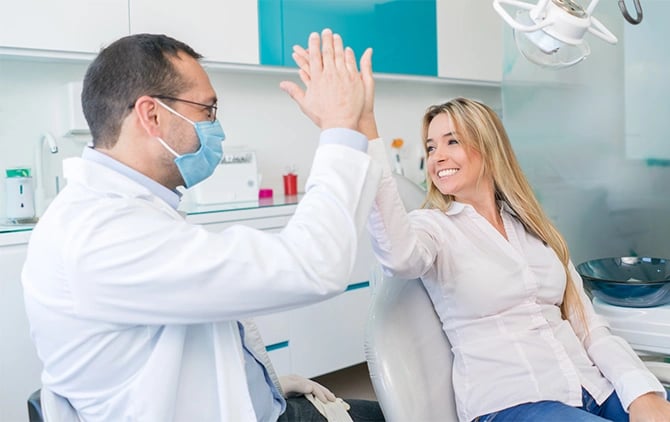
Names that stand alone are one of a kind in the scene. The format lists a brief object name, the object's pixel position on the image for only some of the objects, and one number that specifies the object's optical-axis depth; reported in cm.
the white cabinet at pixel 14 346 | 190
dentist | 90
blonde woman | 132
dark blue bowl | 150
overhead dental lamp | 120
